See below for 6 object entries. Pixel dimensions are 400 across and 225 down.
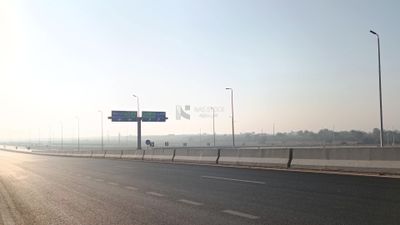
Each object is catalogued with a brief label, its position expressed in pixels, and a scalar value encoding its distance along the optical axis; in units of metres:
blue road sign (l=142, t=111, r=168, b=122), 87.79
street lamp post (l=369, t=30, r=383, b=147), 32.80
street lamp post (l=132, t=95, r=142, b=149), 82.39
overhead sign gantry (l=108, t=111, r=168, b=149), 85.12
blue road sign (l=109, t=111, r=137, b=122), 85.06
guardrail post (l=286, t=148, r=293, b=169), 24.06
